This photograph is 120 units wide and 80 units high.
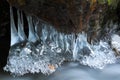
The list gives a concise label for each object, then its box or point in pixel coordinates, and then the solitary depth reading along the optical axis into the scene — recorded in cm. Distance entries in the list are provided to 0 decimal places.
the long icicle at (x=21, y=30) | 250
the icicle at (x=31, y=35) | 248
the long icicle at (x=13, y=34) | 247
